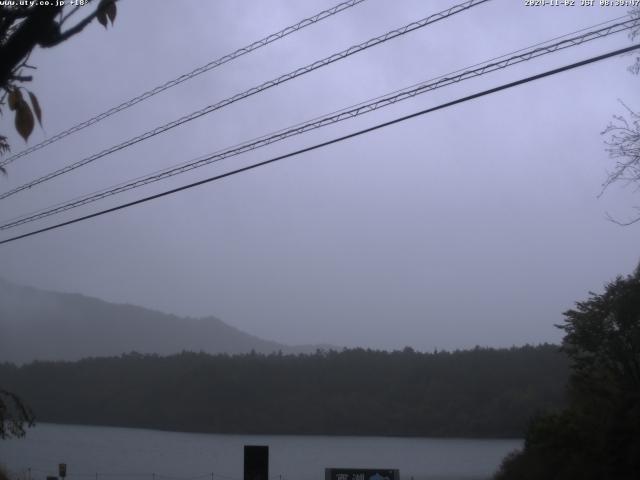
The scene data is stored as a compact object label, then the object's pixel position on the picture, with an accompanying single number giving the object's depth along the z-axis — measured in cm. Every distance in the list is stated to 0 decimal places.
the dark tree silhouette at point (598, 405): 1844
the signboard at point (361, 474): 1680
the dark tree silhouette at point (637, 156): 1411
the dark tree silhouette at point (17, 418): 1688
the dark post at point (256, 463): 1457
